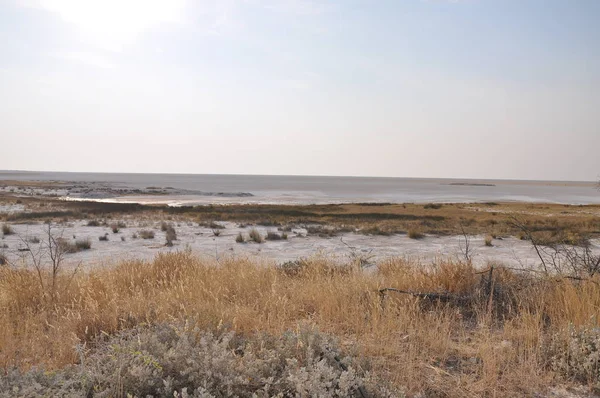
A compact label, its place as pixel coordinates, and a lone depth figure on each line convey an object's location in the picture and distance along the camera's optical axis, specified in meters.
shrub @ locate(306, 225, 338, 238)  19.12
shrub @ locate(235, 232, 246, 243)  16.52
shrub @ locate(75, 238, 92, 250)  13.91
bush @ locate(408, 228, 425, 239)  18.92
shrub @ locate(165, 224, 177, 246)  15.22
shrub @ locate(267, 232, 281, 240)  17.58
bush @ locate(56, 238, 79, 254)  12.90
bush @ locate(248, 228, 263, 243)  16.60
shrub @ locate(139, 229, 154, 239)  16.91
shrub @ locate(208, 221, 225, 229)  21.08
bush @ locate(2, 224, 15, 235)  16.61
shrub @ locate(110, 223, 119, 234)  18.37
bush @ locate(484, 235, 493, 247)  16.45
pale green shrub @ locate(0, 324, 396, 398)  2.53
